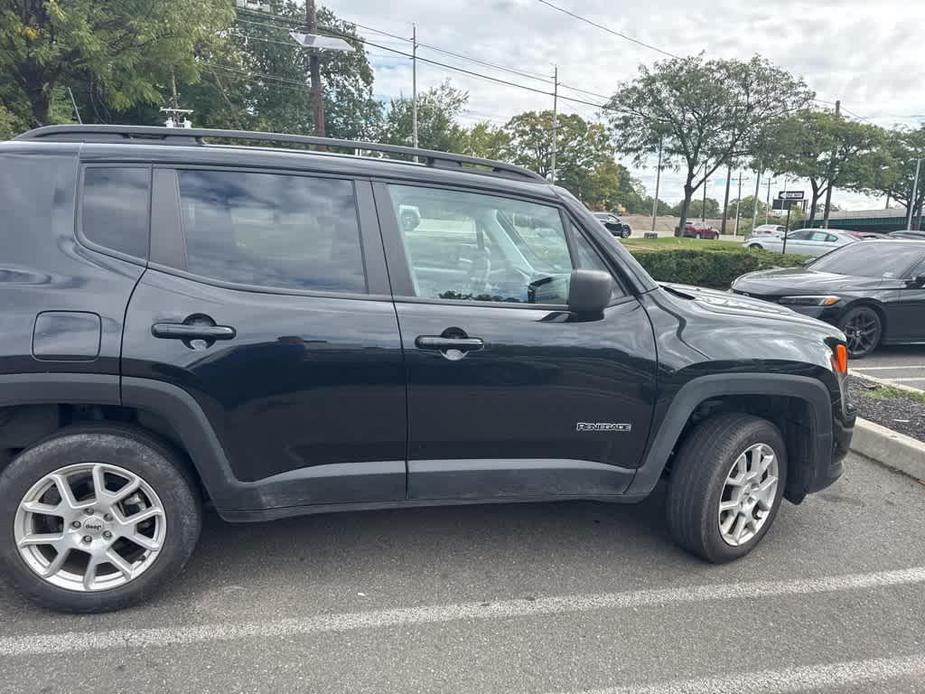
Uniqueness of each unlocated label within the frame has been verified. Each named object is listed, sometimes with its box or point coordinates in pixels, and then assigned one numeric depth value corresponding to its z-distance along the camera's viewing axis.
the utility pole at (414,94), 35.38
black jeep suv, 2.27
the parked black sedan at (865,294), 7.01
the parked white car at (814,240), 19.58
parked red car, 51.12
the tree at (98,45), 9.52
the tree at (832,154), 29.83
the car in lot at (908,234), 16.19
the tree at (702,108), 24.95
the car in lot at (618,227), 32.05
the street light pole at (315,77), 17.00
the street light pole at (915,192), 39.66
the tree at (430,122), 41.44
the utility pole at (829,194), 36.34
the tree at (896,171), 35.59
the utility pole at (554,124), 39.75
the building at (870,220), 51.36
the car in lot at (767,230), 30.75
